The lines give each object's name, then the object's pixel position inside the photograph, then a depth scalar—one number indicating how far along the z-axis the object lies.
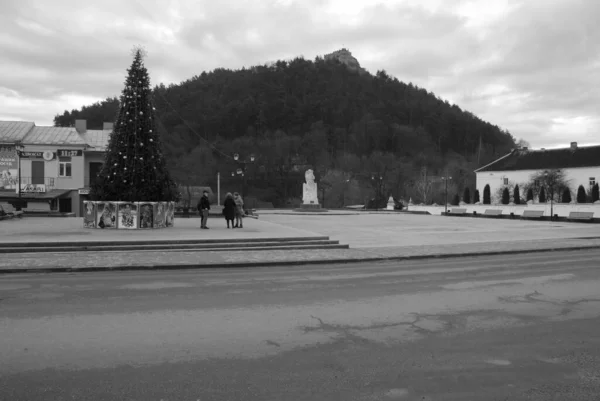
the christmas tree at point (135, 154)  21.62
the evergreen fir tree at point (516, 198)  51.84
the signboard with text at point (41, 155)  42.44
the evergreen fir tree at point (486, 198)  55.44
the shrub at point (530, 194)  53.59
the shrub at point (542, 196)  53.81
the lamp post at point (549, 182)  55.41
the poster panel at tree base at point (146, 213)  21.36
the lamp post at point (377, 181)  79.56
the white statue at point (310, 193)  53.00
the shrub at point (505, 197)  53.41
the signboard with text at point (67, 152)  43.19
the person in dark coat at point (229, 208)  22.22
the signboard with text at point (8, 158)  42.28
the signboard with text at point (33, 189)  42.12
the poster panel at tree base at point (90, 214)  21.34
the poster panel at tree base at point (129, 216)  21.23
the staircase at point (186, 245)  14.83
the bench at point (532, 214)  40.69
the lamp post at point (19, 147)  38.42
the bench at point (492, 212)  45.24
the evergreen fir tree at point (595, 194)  44.96
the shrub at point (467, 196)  58.45
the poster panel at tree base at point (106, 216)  21.16
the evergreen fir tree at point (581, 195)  44.24
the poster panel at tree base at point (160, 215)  21.70
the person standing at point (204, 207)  21.33
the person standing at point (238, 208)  22.88
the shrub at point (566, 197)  46.29
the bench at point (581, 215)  35.91
